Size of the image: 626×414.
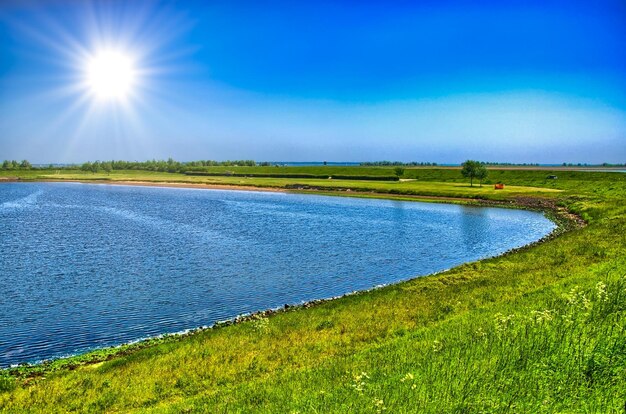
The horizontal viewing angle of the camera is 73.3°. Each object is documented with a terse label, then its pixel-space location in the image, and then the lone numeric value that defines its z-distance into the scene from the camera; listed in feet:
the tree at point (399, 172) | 520.42
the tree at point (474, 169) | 404.98
